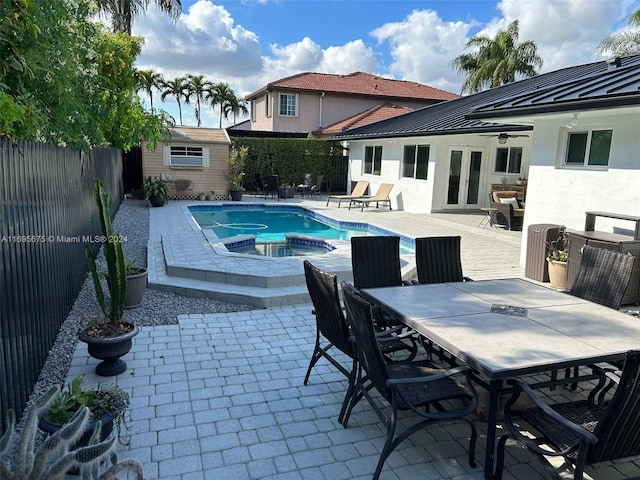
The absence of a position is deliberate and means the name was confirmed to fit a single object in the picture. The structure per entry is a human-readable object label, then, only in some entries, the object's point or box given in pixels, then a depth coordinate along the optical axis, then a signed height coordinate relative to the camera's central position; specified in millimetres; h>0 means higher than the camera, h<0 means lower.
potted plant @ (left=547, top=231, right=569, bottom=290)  6855 -1231
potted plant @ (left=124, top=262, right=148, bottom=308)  5559 -1482
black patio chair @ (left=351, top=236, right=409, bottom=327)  4684 -915
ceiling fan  12102 +1137
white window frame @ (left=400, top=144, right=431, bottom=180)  15016 +509
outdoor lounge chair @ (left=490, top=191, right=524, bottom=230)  11602 -907
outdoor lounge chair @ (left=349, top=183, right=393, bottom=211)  16047 -855
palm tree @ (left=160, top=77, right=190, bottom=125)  39938 +6930
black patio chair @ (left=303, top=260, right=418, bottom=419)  3359 -1199
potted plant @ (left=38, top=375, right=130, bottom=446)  2744 -1546
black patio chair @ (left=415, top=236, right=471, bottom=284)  4809 -894
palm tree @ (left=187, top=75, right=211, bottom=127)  39562 +7200
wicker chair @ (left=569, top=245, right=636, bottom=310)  3843 -836
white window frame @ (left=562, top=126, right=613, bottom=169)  6959 +508
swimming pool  12511 -1661
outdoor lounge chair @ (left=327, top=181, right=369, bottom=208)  17688 -595
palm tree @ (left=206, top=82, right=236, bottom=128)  39406 +6516
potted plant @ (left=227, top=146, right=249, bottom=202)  18219 -73
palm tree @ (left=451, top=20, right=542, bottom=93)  27516 +7448
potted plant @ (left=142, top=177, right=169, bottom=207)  15391 -873
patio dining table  2729 -1053
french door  14961 +28
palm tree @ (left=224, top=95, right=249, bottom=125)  40031 +5601
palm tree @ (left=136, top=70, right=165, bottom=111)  37147 +7235
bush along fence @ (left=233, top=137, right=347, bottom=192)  20031 +574
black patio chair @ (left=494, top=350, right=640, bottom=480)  2107 -1327
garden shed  17531 +164
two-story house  25734 +4331
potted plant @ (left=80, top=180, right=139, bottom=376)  3828 -1438
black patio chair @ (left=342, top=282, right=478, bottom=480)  2744 -1418
